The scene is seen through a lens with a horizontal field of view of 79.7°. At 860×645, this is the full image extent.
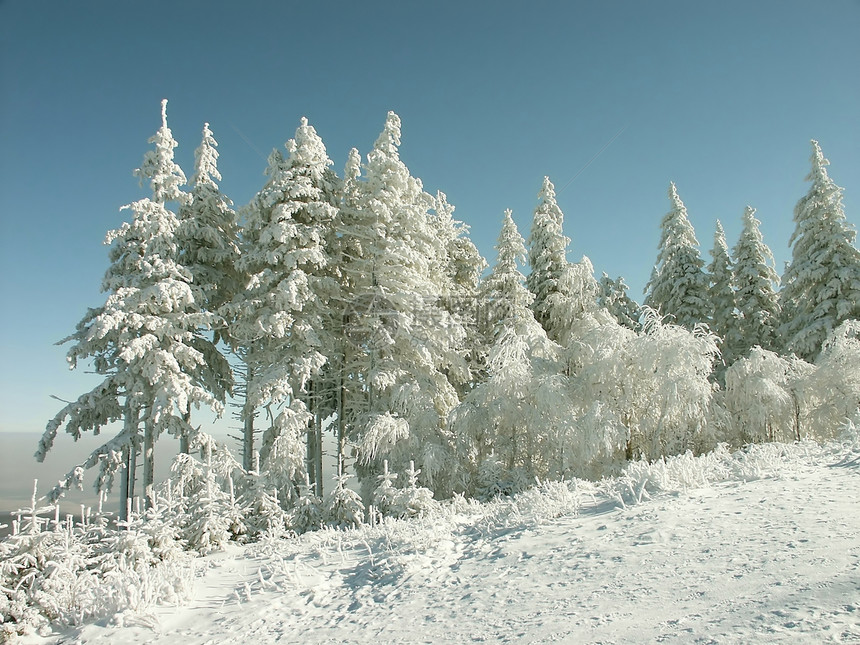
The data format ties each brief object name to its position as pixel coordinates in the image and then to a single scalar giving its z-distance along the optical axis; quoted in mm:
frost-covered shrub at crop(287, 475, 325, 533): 15391
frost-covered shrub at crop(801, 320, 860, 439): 16219
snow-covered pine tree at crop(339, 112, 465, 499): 17484
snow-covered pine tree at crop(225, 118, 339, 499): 17750
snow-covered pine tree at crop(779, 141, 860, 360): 23609
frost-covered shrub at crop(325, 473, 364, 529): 14852
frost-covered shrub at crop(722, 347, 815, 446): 16750
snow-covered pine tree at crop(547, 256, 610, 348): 23922
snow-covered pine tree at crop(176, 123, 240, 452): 20078
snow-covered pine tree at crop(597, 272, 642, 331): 29377
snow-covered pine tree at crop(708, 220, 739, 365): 29031
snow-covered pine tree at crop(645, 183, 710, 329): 28547
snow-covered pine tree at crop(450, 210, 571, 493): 16359
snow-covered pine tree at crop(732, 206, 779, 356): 28750
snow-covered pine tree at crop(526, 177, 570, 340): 25859
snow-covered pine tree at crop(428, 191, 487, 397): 21078
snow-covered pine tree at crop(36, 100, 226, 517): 16922
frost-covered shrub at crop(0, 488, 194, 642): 7871
